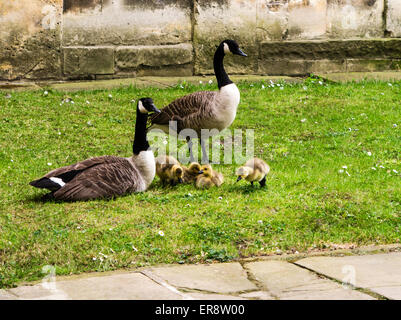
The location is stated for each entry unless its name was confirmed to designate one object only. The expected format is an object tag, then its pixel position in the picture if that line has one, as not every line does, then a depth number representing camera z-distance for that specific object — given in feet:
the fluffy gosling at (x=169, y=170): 25.44
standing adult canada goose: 28.78
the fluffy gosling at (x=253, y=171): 23.82
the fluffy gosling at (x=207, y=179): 25.09
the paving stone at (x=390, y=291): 14.74
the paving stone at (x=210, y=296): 14.76
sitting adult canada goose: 22.75
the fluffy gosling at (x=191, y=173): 25.76
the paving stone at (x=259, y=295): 14.92
